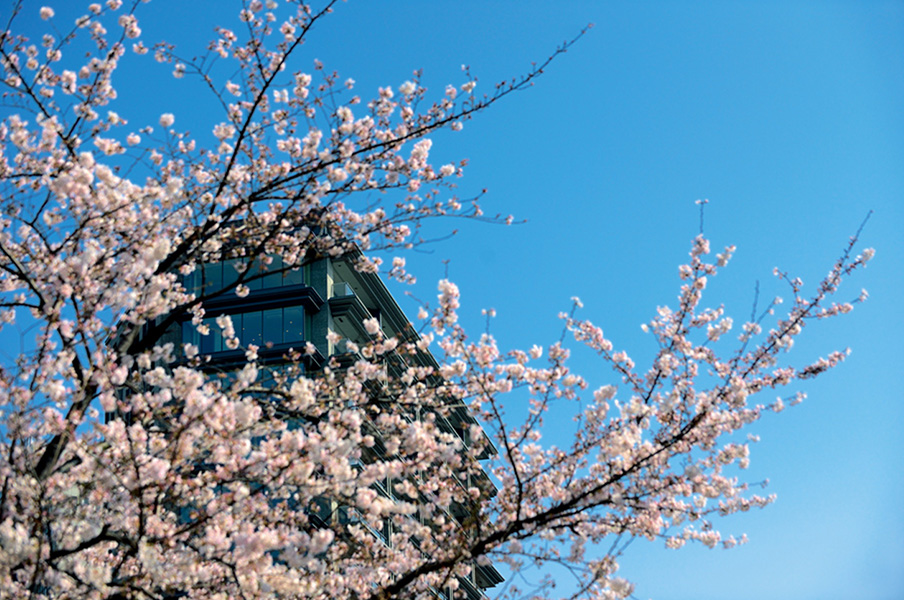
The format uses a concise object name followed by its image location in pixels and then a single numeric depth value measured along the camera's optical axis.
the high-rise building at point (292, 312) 38.22
